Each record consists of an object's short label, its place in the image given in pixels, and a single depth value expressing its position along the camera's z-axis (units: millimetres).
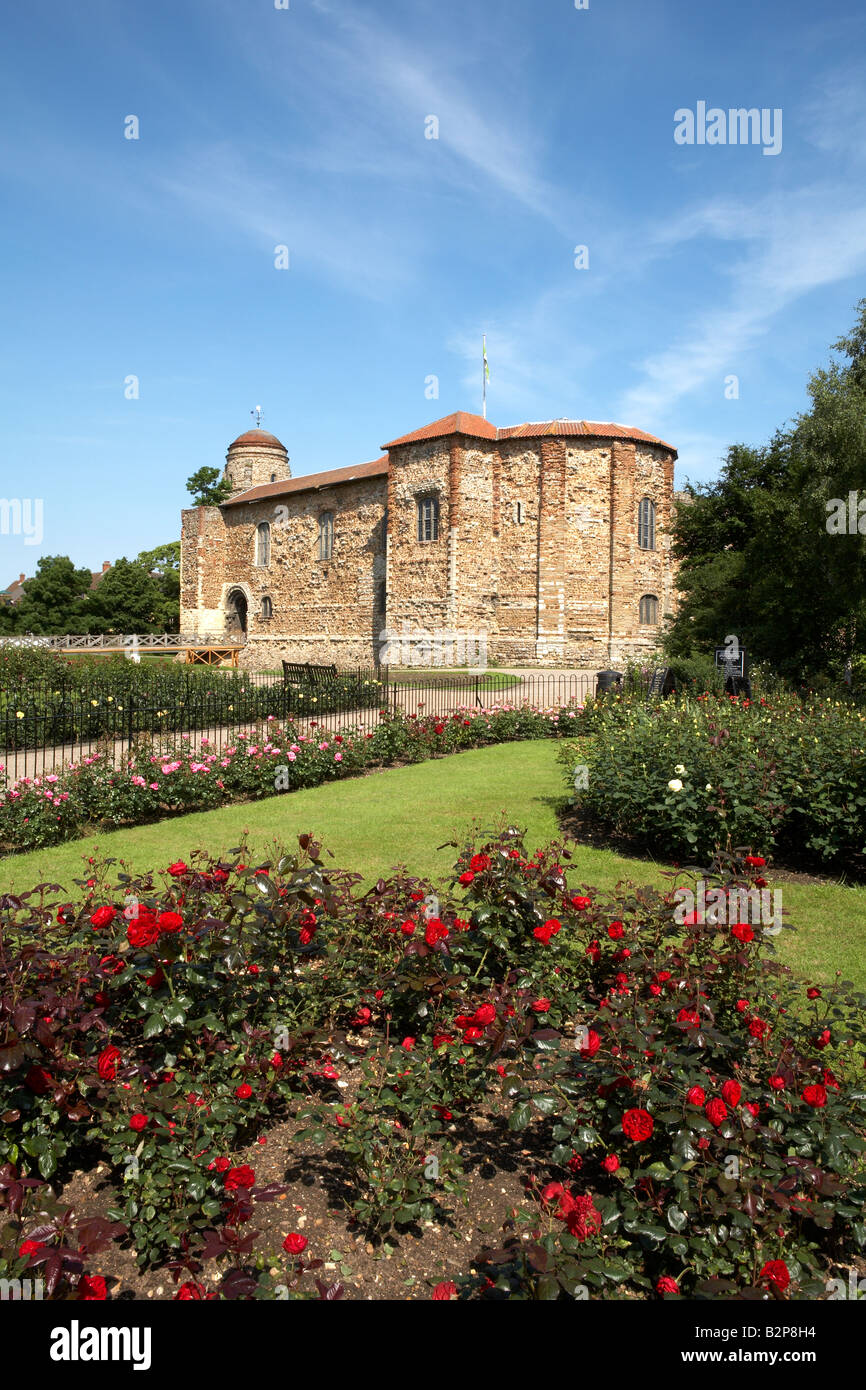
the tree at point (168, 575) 55844
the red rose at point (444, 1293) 1953
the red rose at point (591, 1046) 2586
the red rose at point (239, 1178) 2170
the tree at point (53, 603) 53438
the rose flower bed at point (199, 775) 7371
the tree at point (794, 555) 15398
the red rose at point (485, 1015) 2643
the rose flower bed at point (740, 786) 6180
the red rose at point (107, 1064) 2494
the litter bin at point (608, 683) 13177
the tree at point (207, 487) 52750
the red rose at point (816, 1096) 2314
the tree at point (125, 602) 52844
